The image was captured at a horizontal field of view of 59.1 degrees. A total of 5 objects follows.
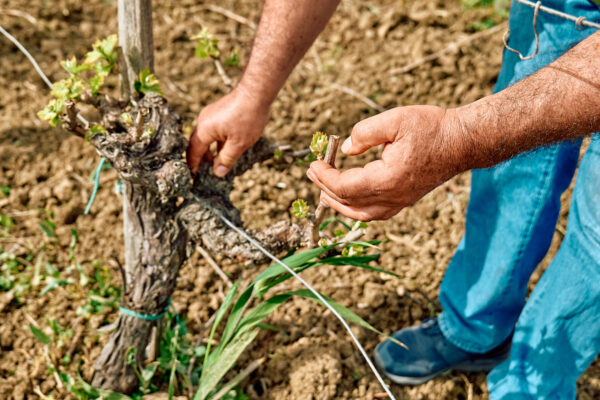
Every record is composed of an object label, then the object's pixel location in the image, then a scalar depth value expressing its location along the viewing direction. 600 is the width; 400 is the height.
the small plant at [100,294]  1.97
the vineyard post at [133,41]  1.39
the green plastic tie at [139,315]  1.67
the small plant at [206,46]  1.52
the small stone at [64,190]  2.31
